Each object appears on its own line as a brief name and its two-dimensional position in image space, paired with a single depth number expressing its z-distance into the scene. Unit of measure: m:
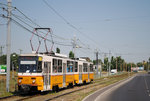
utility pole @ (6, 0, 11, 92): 20.40
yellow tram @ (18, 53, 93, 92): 19.02
